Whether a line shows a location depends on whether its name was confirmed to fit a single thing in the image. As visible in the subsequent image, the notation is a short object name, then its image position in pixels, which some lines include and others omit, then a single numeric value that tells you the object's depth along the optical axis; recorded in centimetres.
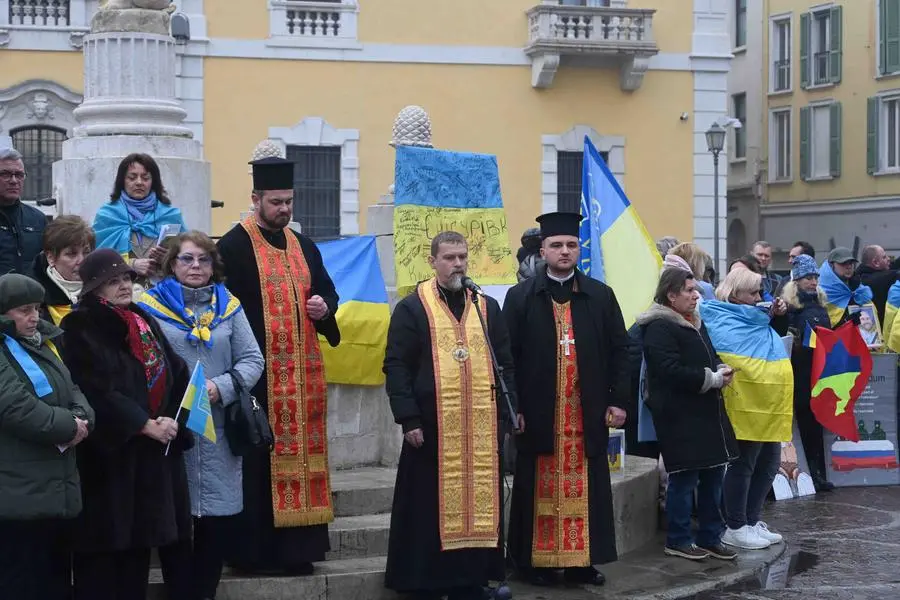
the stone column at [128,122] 901
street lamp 2539
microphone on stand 741
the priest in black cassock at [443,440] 746
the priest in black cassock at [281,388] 736
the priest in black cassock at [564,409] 807
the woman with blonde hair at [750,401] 948
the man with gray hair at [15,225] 740
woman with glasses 689
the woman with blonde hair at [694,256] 1013
